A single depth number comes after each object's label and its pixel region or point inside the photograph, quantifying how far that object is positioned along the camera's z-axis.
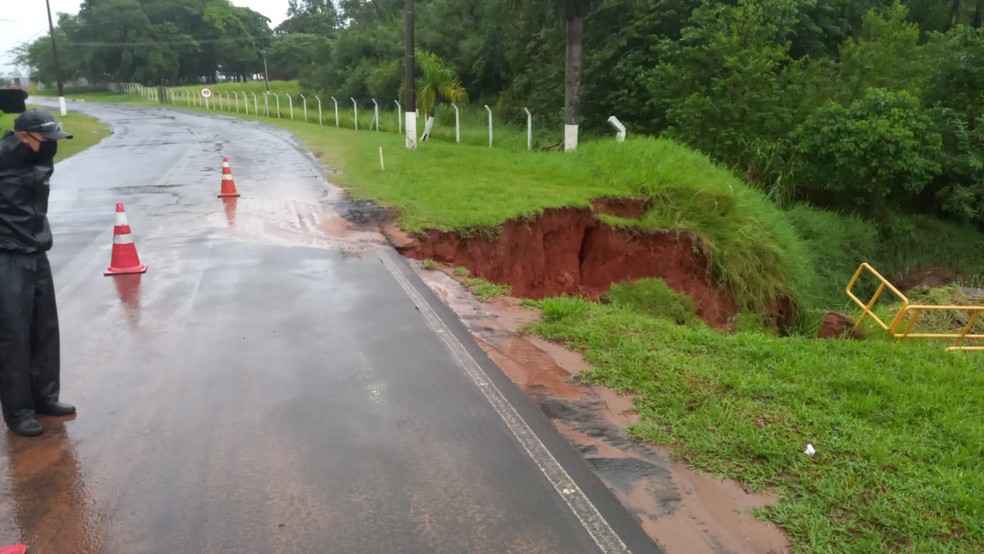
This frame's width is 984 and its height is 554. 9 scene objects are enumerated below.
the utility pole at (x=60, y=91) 41.12
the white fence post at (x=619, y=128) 17.70
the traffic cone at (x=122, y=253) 8.20
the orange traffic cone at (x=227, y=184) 13.23
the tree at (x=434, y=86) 25.67
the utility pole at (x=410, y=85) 20.12
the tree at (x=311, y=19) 85.89
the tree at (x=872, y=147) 16.50
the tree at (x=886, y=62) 20.19
